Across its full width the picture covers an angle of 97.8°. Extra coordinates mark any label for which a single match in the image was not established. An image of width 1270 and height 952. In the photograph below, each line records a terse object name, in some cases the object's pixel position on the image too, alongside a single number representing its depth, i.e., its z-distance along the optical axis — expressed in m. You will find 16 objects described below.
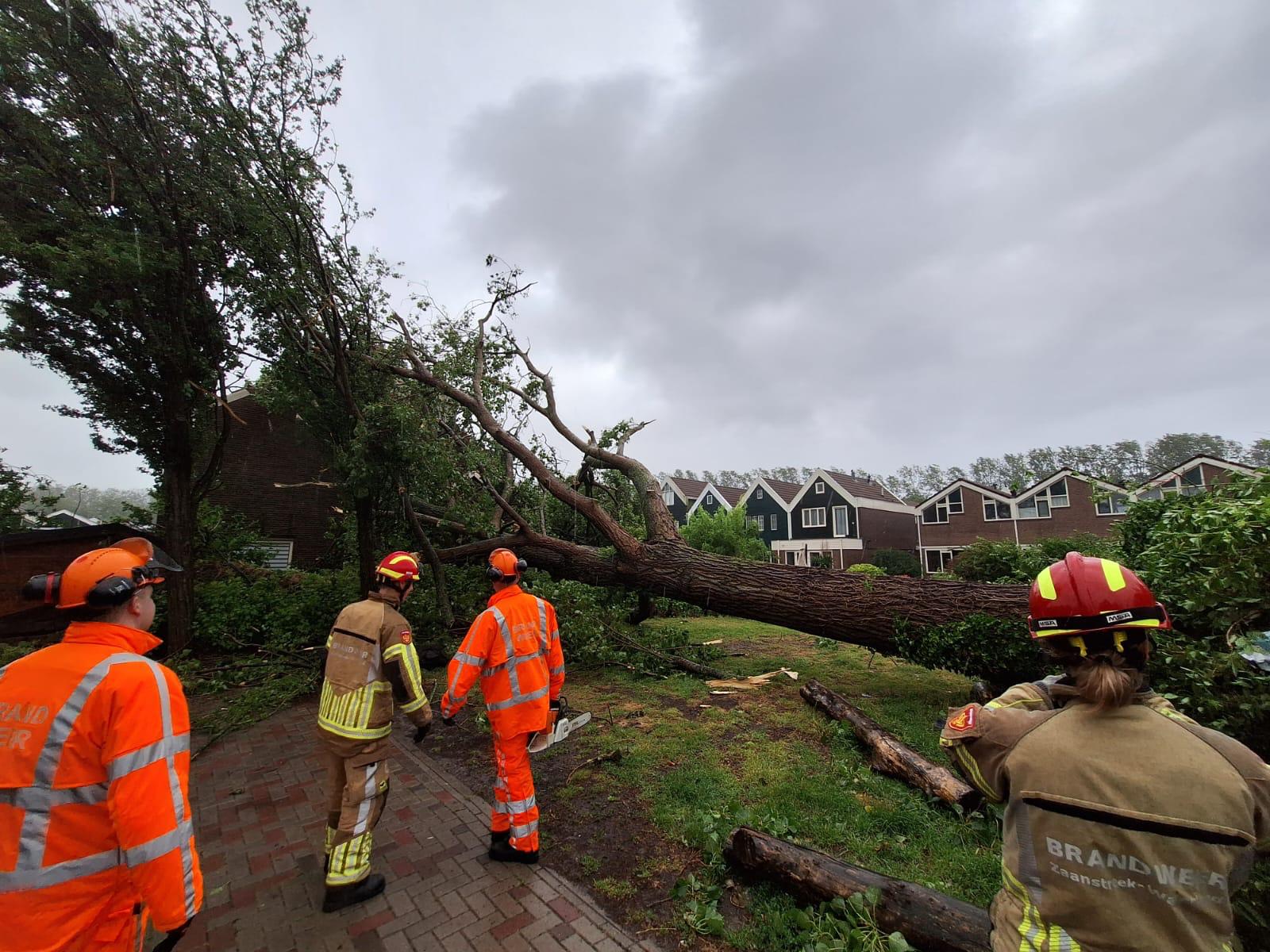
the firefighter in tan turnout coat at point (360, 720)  2.80
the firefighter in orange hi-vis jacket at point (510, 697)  3.16
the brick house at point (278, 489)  16.23
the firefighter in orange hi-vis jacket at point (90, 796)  1.45
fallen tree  5.92
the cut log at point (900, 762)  3.62
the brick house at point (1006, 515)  24.97
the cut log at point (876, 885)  2.22
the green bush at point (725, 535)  19.67
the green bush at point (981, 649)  5.03
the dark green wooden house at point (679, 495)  39.91
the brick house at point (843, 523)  31.75
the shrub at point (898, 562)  28.36
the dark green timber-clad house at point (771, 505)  35.62
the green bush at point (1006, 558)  9.90
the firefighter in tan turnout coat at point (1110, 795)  1.13
